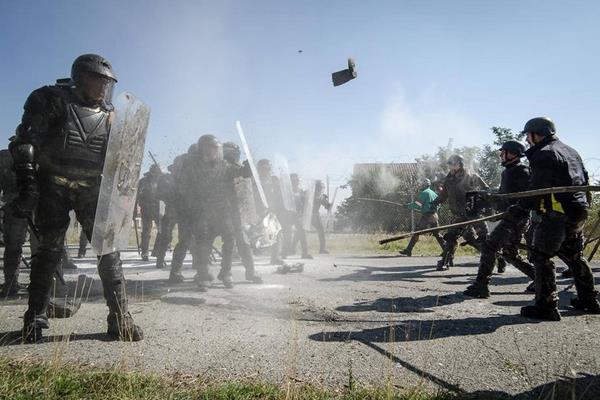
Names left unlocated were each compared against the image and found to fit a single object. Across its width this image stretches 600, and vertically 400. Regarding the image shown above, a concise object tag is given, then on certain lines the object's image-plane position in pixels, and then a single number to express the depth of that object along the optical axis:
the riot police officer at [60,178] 3.02
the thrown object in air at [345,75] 5.38
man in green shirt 9.80
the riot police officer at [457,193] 7.52
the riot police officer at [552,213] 3.84
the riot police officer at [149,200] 9.75
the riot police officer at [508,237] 4.98
